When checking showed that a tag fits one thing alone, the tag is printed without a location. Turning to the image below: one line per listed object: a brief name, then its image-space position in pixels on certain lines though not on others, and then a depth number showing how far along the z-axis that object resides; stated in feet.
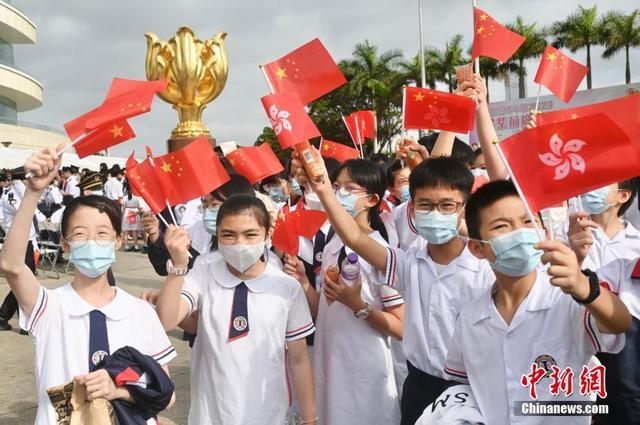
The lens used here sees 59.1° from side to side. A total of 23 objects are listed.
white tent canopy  75.87
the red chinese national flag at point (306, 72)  9.49
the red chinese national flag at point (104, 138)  7.34
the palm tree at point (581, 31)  79.46
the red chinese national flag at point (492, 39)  13.12
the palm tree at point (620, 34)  77.25
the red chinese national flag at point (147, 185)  8.71
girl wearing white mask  7.13
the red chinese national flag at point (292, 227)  9.26
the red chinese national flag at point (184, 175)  8.93
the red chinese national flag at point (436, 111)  9.74
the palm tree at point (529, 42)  82.43
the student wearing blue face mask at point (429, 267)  7.18
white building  108.78
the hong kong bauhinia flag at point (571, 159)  5.37
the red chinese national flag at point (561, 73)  13.58
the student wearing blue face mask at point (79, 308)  6.07
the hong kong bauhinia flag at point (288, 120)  8.61
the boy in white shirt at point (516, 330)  5.56
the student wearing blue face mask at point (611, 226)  8.55
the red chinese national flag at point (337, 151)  15.84
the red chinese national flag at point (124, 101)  7.09
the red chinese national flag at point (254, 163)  11.82
